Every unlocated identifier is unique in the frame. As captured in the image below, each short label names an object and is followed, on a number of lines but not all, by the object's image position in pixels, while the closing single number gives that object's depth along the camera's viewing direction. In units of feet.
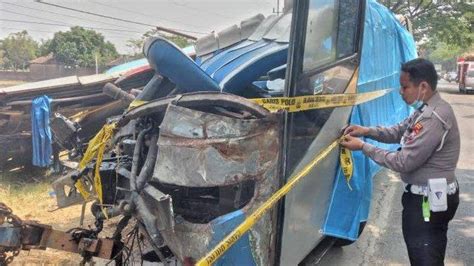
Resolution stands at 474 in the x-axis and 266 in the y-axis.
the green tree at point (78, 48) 147.38
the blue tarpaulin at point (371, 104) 12.11
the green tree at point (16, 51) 186.46
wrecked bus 8.21
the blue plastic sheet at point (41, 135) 23.49
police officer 9.07
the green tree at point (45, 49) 161.05
